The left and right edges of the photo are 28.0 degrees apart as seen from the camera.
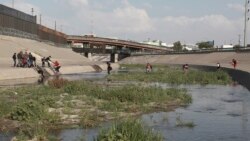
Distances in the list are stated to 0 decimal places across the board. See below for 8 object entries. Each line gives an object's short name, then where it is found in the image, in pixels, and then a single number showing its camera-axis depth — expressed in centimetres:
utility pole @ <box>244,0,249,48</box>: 11768
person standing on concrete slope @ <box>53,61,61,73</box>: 5684
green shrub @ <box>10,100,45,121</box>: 1834
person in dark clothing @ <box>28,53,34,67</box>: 5528
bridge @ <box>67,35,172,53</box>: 18125
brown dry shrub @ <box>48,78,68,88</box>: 3221
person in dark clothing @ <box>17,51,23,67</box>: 5555
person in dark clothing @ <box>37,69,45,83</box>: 5103
